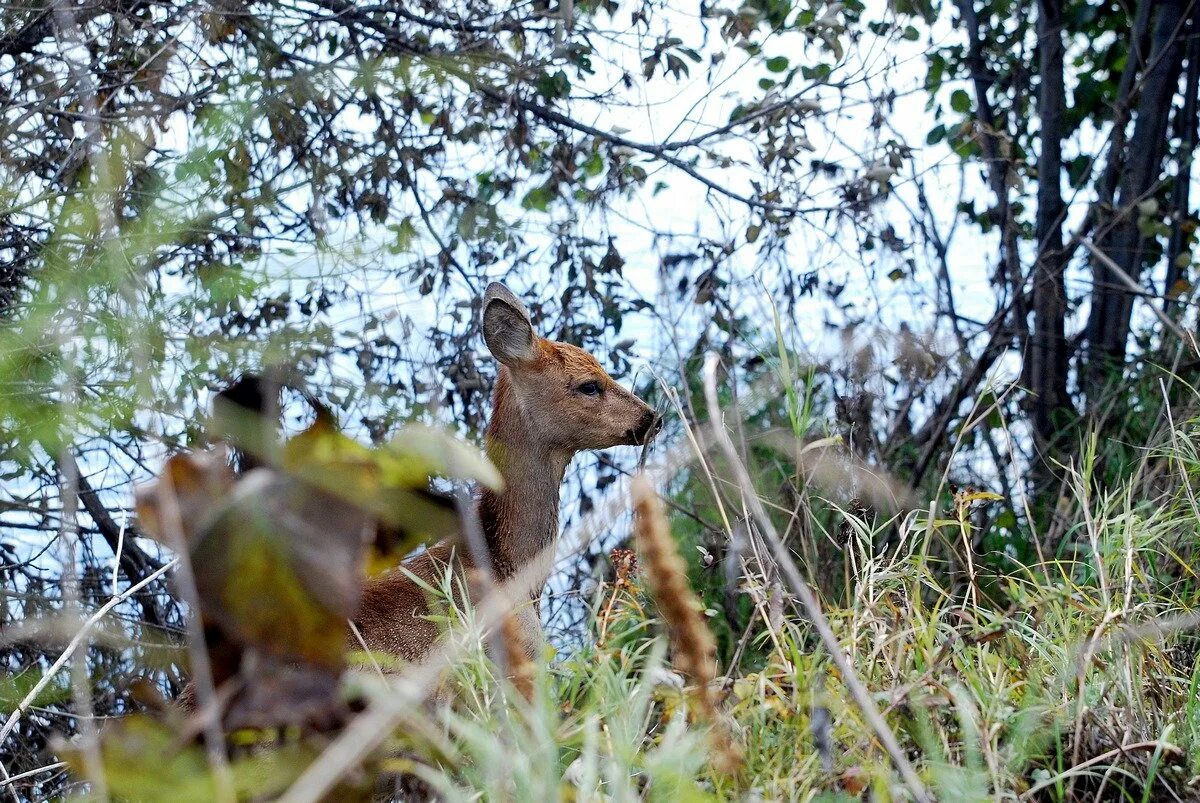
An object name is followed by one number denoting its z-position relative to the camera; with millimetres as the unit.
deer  8547
